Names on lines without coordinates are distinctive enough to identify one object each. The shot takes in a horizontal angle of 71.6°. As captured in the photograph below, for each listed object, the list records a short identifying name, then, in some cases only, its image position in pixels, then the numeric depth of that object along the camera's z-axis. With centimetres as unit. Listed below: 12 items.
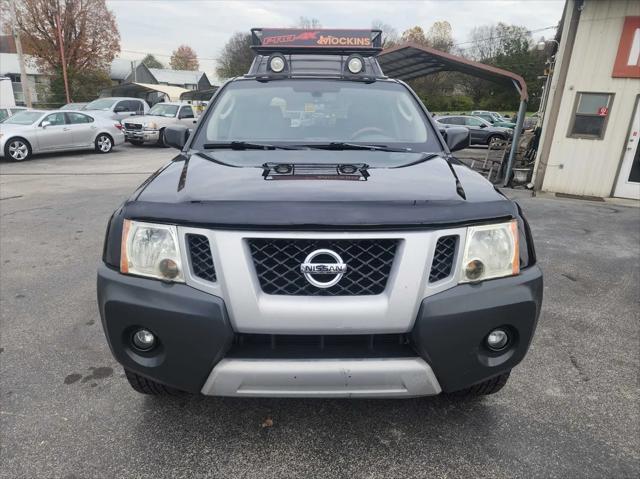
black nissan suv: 167
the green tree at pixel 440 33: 7176
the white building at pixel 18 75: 3306
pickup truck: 1589
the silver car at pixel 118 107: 1726
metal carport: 961
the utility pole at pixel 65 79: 2822
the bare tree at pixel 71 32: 3250
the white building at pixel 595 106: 818
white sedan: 1183
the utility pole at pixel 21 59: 2248
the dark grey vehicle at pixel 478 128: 1995
